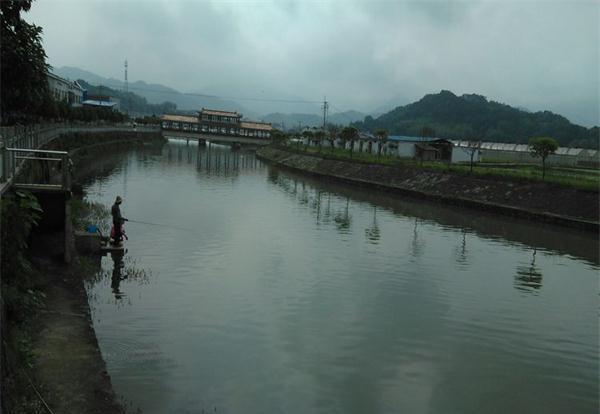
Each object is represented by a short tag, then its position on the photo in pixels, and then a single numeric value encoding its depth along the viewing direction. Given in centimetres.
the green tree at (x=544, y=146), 3438
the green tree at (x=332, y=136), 7514
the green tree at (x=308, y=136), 8578
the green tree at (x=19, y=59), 1129
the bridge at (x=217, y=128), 10606
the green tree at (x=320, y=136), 7816
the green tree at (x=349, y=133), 6719
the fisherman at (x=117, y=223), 1552
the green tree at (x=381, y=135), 6382
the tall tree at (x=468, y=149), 6079
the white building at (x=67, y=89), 7246
